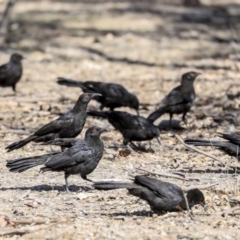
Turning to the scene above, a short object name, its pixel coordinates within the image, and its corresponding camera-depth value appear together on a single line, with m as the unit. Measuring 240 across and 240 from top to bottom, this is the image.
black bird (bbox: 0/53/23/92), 18.72
